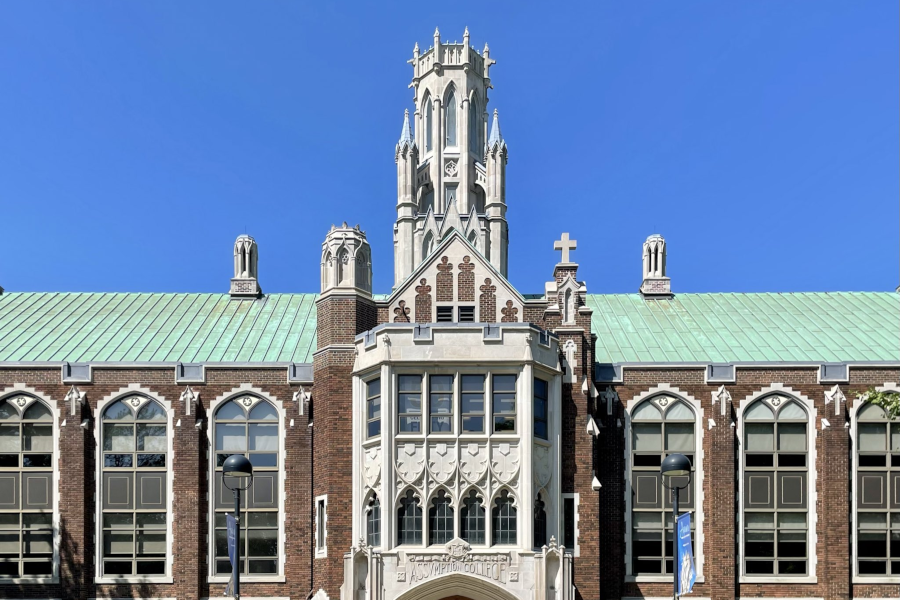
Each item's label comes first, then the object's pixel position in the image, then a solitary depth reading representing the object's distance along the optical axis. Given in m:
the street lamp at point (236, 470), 23.64
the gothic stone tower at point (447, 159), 63.78
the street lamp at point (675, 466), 23.20
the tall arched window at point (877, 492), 35.66
